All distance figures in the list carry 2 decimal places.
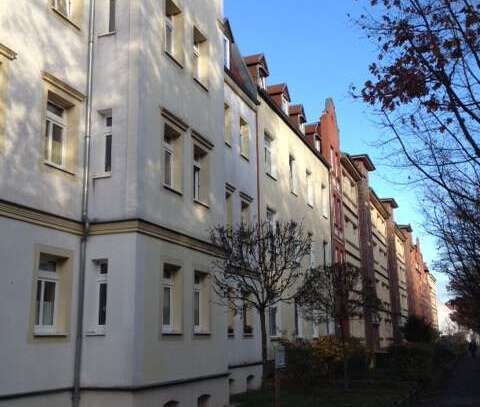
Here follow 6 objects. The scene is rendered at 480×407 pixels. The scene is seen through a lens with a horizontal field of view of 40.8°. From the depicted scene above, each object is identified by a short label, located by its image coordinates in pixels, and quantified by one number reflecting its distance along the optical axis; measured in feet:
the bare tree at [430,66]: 27.78
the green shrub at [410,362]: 89.71
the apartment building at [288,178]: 87.66
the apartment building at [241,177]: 71.15
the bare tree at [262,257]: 50.03
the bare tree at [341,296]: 74.08
